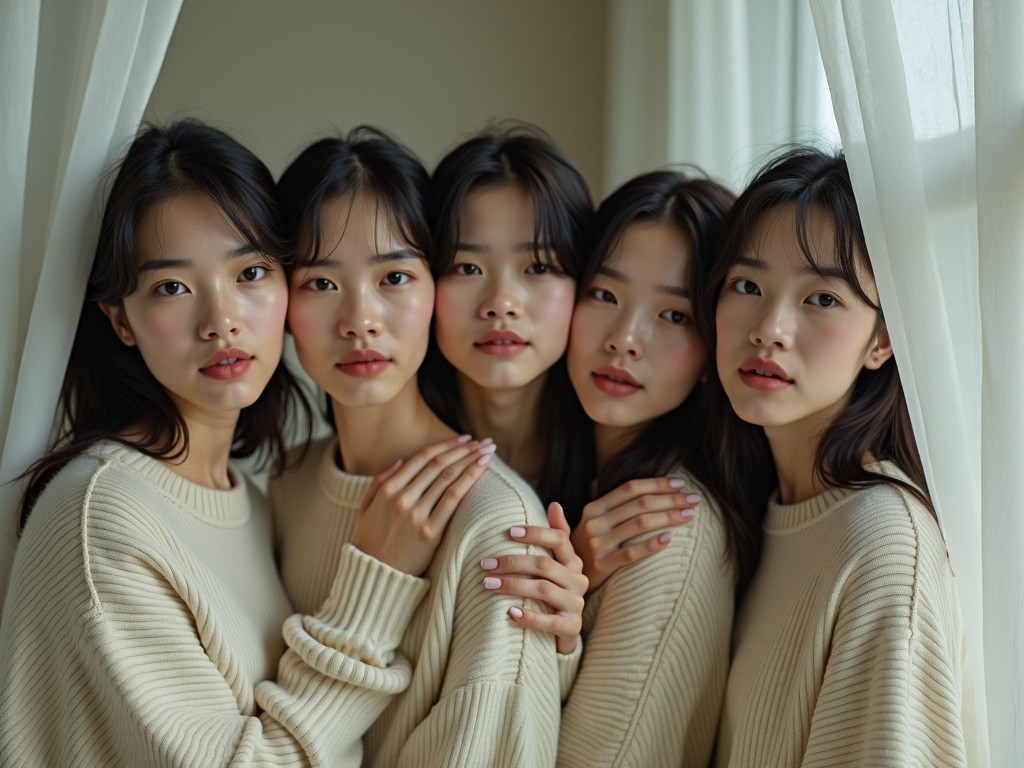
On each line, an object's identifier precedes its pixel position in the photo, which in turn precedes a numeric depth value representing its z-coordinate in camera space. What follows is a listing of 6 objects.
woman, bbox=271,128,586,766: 1.47
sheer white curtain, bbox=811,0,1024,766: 1.11
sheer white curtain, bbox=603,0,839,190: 2.21
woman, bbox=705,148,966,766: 1.26
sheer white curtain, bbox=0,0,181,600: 1.50
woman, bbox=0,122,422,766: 1.39
